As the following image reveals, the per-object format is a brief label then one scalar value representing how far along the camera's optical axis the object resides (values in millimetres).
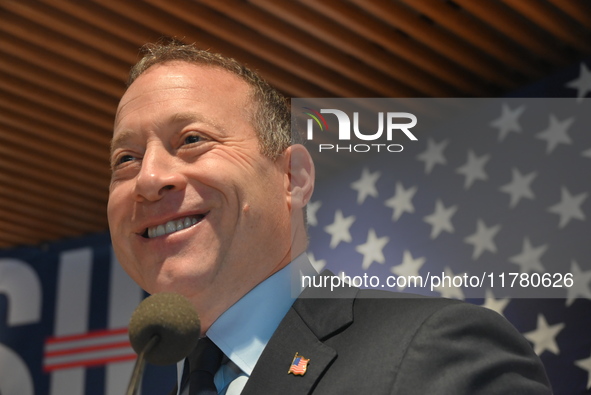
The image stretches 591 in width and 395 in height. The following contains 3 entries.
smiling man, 1137
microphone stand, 1030
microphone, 1066
